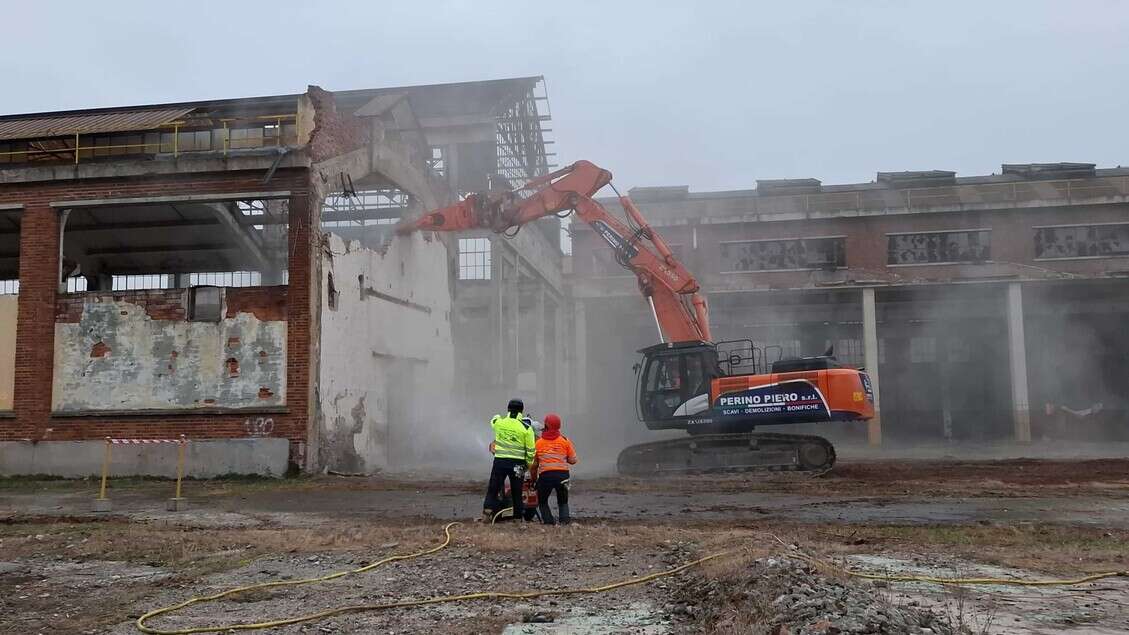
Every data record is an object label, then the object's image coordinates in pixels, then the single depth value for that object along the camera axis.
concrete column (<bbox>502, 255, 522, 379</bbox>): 26.27
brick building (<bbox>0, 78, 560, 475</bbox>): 16.66
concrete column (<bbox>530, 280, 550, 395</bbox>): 30.17
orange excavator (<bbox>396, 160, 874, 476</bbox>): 17.02
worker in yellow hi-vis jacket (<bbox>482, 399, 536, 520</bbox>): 9.95
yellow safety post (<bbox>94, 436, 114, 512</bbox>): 12.73
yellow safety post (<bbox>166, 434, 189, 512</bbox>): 12.44
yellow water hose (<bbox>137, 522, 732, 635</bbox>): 5.66
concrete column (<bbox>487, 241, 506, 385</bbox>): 25.03
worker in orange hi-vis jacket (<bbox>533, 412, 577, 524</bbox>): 9.91
